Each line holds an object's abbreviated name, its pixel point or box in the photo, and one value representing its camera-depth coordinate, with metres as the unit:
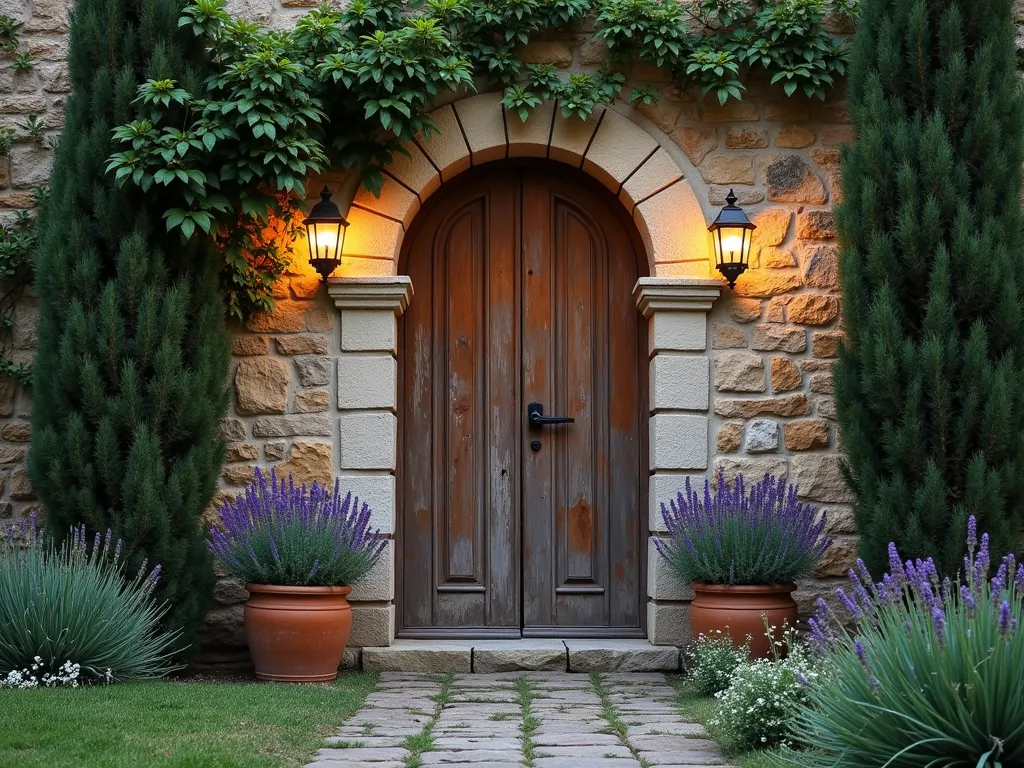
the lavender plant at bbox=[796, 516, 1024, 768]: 2.86
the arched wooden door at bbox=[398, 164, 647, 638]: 6.21
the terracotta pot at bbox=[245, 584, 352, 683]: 5.15
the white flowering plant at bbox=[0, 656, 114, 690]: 4.62
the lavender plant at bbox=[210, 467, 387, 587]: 5.21
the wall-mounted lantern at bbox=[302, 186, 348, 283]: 5.73
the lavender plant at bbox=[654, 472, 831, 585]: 5.25
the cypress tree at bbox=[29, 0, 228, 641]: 5.29
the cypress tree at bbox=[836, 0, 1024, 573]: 5.18
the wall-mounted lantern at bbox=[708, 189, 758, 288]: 5.79
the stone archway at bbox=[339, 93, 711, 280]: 5.98
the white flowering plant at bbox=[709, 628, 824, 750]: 3.79
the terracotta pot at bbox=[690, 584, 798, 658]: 5.21
